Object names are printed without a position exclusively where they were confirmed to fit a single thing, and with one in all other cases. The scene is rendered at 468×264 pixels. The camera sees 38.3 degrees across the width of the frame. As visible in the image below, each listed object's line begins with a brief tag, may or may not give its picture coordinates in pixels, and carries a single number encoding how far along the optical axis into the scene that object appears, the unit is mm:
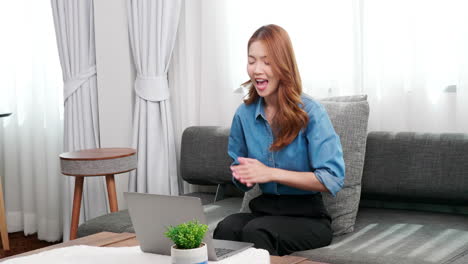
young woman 2186
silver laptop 1621
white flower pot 1438
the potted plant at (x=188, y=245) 1439
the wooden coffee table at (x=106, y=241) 2009
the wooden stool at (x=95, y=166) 3141
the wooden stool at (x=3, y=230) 3924
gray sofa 2193
